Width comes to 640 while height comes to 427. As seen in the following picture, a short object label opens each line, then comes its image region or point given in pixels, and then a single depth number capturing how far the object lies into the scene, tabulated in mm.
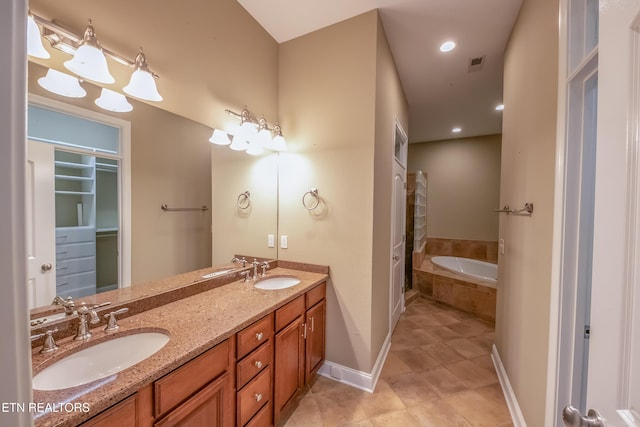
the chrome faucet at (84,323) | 1024
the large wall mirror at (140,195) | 1034
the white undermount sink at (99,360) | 878
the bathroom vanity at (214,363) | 771
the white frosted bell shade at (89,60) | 1025
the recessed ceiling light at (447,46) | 2169
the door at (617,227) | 477
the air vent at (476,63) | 2373
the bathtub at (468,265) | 4341
